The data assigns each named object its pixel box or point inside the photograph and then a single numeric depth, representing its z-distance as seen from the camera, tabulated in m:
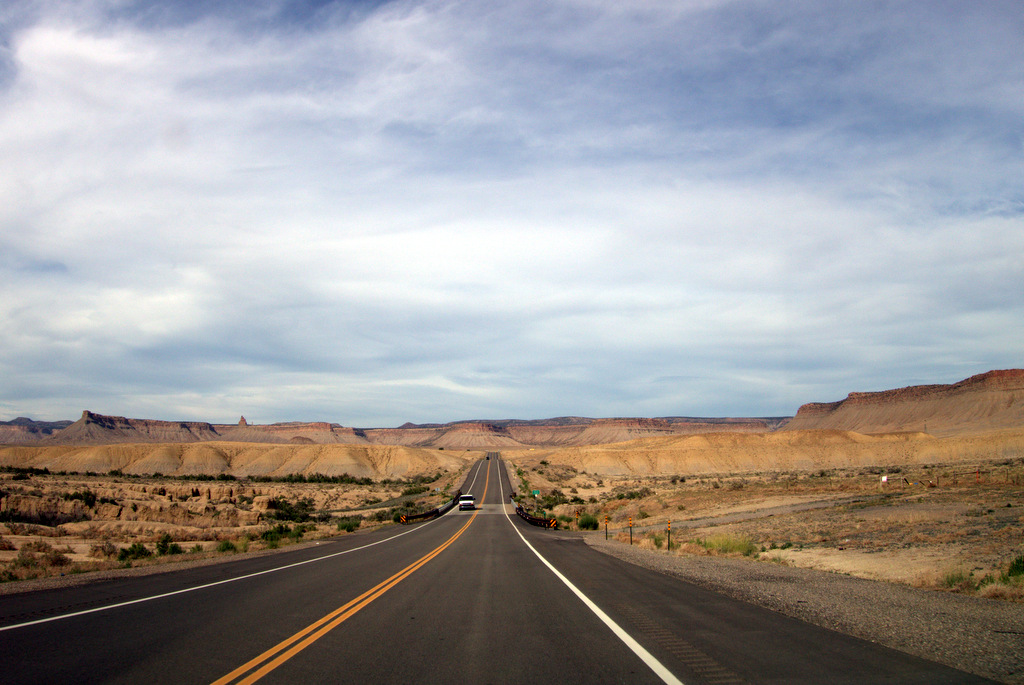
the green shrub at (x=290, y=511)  48.28
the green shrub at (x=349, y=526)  35.57
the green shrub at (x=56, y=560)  17.67
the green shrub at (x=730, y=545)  19.57
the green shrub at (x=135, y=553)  21.37
